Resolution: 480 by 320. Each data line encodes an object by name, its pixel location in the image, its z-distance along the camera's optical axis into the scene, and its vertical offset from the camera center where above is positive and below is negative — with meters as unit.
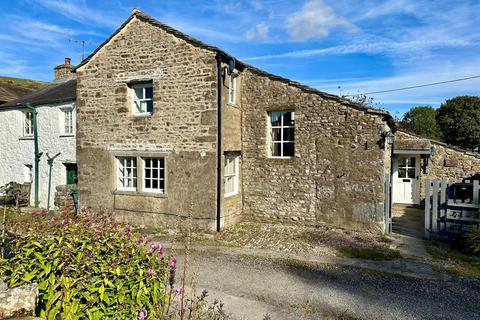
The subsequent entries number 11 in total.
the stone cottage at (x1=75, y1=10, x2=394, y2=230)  10.16 +0.38
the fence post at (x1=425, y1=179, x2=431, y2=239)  9.12 -1.64
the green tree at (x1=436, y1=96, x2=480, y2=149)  32.06 +3.16
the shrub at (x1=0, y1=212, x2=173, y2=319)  3.38 -1.36
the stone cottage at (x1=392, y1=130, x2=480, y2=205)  14.08 -0.53
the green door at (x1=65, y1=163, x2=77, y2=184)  15.36 -1.07
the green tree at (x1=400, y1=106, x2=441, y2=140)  33.84 +3.36
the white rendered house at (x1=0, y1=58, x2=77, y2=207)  15.25 +0.68
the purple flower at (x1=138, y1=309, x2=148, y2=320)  3.00 -1.53
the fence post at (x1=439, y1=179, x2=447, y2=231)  9.10 -1.31
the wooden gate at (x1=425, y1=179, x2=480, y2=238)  8.73 -1.68
